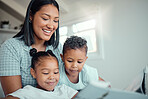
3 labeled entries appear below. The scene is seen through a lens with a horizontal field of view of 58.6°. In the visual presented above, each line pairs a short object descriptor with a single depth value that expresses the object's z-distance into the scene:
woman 0.88
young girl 0.79
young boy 1.06
